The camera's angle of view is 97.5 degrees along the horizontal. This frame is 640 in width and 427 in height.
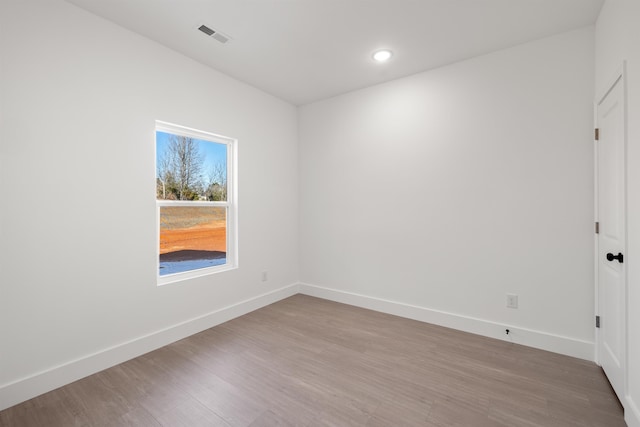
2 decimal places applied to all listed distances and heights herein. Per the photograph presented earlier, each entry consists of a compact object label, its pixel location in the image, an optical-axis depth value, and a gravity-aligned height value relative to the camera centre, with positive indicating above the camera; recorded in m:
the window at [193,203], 2.85 +0.12
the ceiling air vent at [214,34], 2.45 +1.62
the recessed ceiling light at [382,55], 2.80 +1.62
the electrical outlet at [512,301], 2.71 -0.85
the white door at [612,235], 1.78 -0.16
